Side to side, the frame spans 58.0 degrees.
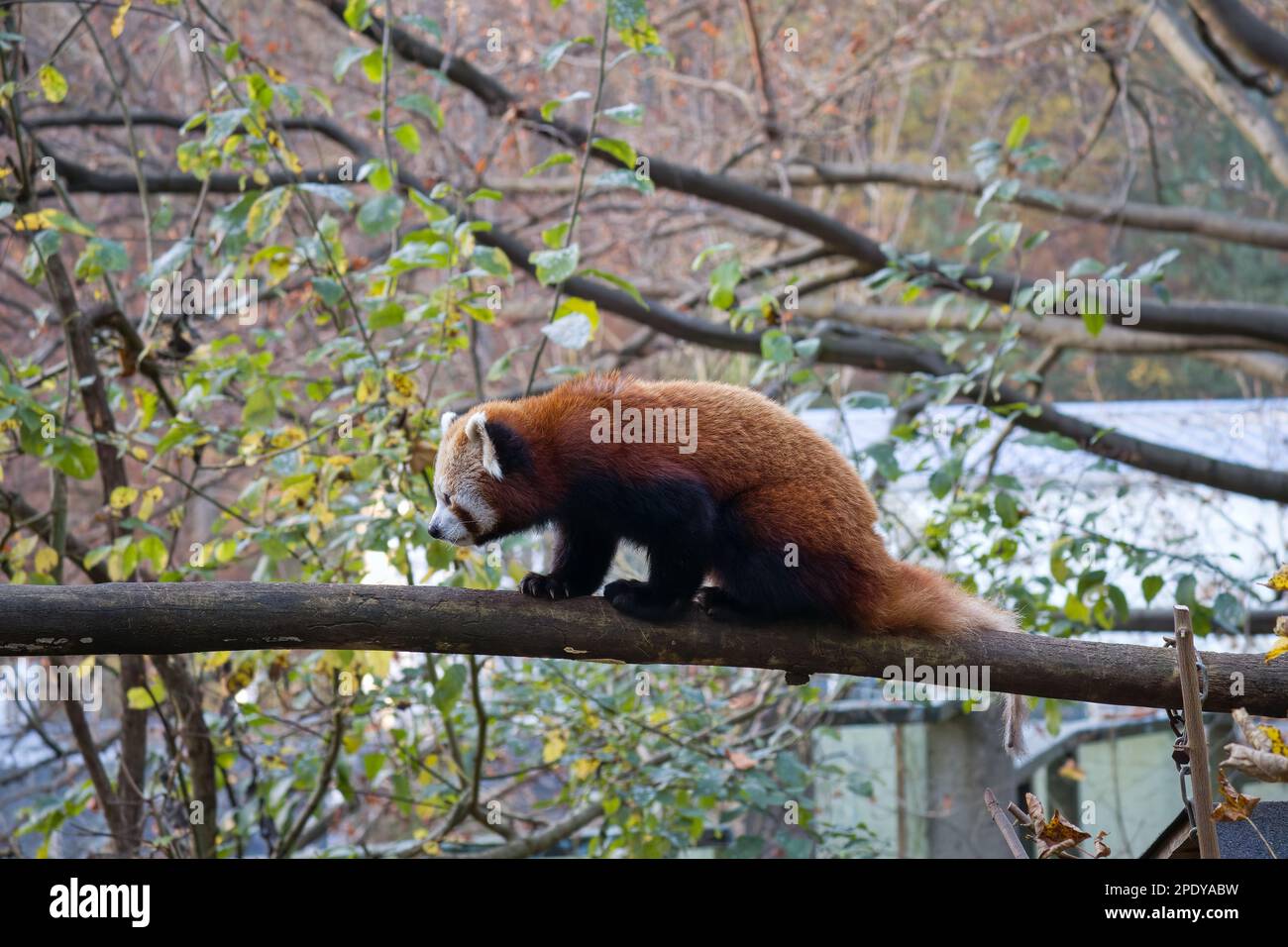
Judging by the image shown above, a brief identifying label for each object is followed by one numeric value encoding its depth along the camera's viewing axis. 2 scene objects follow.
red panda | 3.09
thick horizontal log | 2.46
